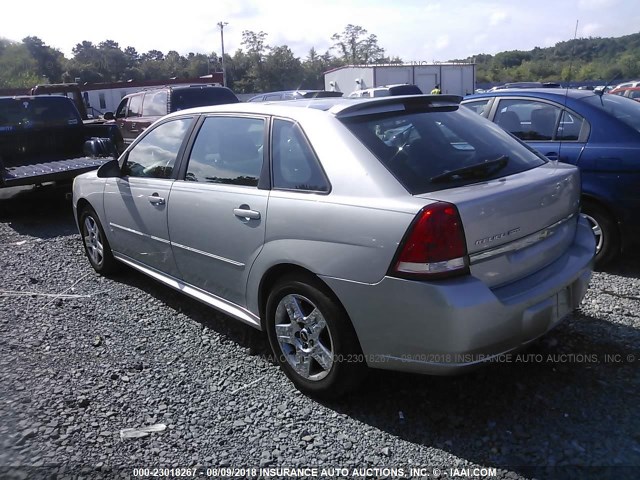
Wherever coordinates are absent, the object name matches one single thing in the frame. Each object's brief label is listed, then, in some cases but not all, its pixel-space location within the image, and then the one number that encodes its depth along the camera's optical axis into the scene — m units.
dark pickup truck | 9.31
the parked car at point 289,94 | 18.46
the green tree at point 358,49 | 92.69
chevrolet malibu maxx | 2.68
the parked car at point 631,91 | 18.50
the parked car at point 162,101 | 11.65
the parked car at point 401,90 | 17.70
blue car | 4.84
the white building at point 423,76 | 36.88
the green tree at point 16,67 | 33.31
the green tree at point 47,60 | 60.32
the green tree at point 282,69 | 76.56
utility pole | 63.75
